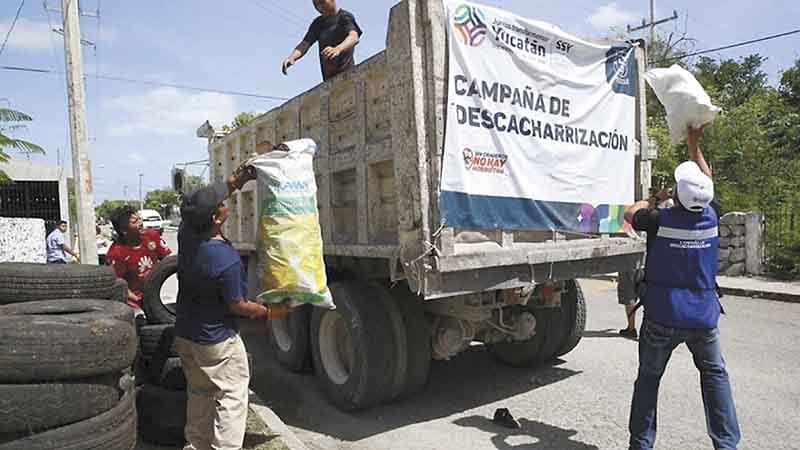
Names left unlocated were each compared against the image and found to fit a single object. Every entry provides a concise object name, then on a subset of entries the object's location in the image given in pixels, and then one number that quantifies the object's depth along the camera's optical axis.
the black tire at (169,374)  4.04
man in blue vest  3.37
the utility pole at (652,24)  28.98
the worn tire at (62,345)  2.92
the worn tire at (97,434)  2.88
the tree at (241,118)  24.70
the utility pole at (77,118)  7.77
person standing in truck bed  5.59
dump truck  3.71
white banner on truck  3.82
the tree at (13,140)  8.41
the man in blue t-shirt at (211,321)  3.20
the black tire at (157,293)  4.44
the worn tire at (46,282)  3.72
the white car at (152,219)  40.71
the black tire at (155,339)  4.05
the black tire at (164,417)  3.89
